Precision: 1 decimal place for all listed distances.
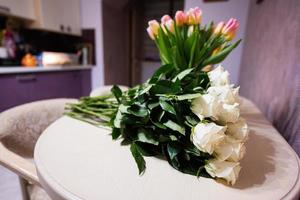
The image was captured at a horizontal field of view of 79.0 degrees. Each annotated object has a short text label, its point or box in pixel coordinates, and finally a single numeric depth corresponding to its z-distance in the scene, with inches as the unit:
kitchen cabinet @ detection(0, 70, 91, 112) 66.6
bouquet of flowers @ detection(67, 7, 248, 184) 13.6
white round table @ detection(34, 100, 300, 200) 12.8
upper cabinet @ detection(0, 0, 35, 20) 69.9
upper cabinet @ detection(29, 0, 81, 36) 84.0
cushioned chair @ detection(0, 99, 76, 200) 19.6
